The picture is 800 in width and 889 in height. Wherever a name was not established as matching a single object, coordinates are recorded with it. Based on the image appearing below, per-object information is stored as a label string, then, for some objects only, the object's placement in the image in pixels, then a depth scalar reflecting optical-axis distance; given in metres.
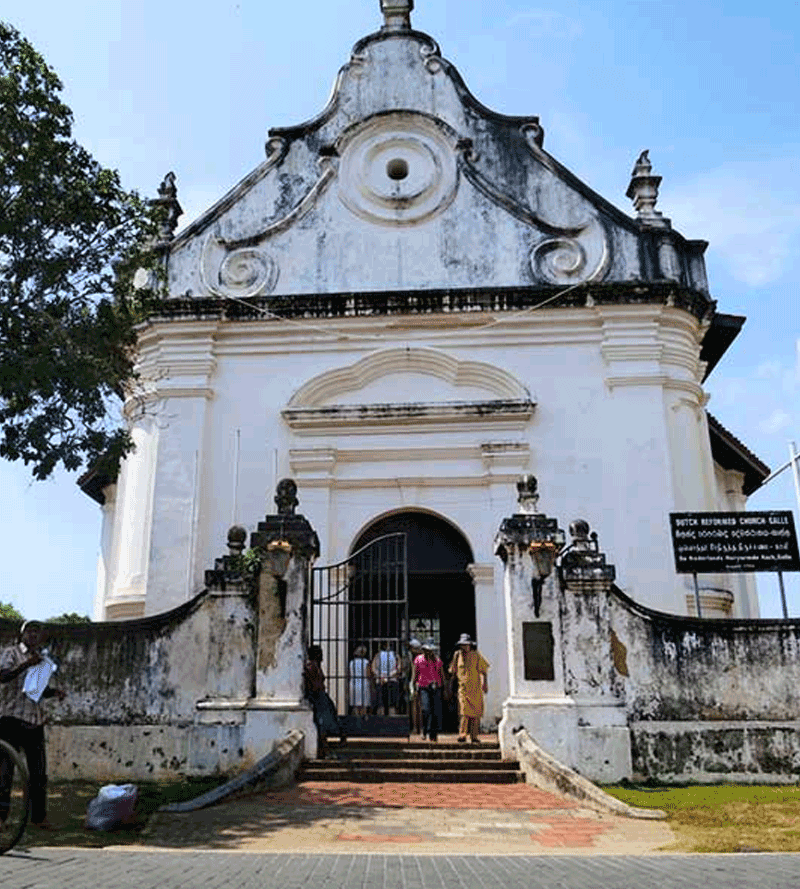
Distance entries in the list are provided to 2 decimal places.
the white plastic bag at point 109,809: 7.63
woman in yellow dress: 11.32
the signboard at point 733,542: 12.14
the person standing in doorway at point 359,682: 12.27
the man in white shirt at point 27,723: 7.61
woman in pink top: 11.43
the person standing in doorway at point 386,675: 12.39
